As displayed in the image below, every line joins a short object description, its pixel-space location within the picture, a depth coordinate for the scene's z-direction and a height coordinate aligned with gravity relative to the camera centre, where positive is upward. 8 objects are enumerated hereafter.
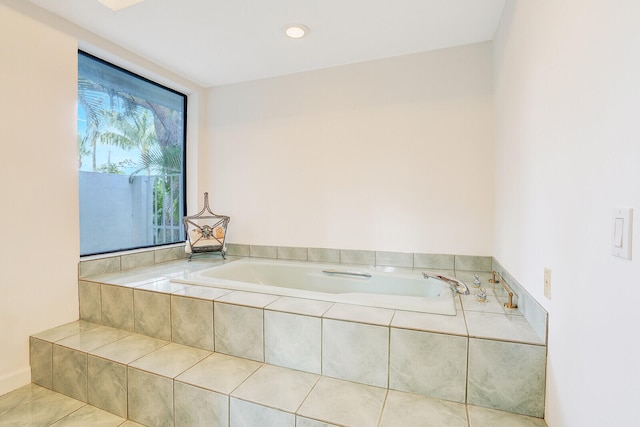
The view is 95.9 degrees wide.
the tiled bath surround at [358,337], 1.15 -0.63
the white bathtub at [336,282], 1.52 -0.53
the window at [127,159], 2.14 +0.38
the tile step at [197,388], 1.12 -0.80
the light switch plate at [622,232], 0.63 -0.06
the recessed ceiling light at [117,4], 1.74 +1.22
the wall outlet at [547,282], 1.08 -0.29
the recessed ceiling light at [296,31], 1.94 +1.20
